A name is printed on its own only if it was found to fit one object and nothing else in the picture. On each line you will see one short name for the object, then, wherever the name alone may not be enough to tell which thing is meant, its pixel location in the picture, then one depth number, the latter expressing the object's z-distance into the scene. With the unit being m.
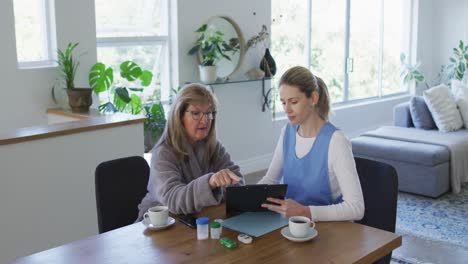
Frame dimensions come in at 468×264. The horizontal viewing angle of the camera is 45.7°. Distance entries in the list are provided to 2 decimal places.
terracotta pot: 3.93
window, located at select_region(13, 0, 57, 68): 3.95
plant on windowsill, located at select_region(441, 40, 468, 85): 7.89
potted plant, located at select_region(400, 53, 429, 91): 7.98
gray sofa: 4.71
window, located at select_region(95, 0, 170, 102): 4.45
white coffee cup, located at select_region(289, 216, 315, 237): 1.81
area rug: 3.91
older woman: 2.07
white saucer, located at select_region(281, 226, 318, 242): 1.80
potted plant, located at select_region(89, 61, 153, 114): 4.16
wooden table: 1.69
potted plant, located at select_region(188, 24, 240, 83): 4.92
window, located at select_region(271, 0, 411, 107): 6.18
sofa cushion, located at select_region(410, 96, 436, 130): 5.60
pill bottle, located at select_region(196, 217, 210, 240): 1.85
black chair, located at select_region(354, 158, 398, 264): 2.17
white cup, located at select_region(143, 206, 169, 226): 1.93
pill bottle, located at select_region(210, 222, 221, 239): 1.85
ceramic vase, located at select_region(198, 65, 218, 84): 4.91
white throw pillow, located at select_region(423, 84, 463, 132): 5.45
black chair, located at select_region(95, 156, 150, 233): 2.32
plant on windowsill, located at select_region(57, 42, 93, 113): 3.94
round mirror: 5.18
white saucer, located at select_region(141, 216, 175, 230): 1.93
